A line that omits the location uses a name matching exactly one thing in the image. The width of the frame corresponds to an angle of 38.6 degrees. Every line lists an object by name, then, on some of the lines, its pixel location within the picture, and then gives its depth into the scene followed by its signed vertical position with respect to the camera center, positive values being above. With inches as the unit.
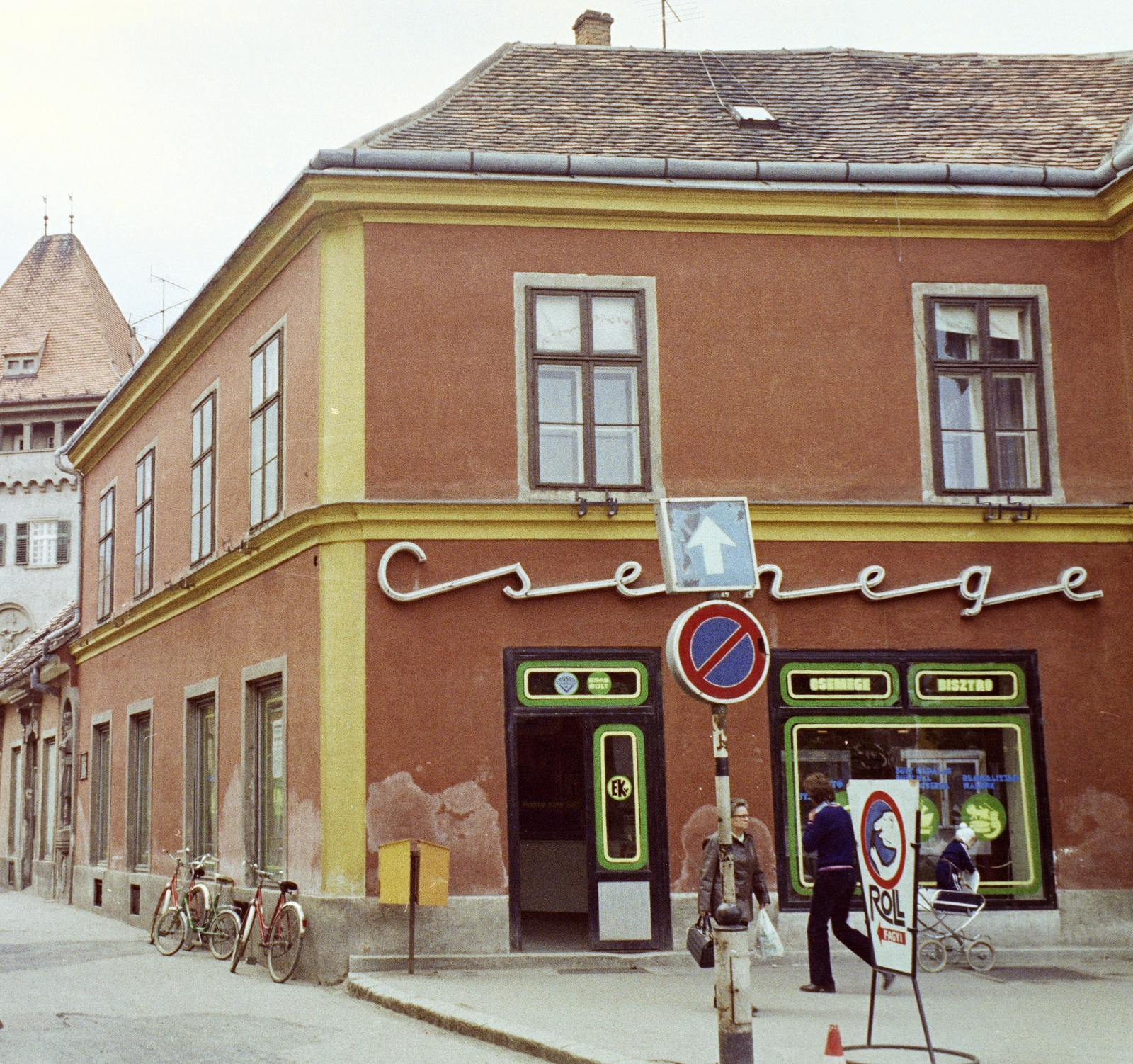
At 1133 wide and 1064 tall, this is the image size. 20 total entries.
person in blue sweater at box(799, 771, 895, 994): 492.1 -35.4
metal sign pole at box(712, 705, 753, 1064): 334.6 -39.9
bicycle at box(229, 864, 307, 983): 573.9 -56.5
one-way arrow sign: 364.2 +49.6
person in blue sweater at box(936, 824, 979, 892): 574.2 -36.7
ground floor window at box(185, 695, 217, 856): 758.5 +1.2
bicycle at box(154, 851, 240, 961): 681.0 -59.3
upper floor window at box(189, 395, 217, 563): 767.7 +141.9
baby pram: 538.6 -58.4
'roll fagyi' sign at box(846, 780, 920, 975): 341.1 -21.5
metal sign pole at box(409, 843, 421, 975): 549.3 -34.8
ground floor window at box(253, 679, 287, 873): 652.7 +0.5
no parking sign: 346.9 +24.2
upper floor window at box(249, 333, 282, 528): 665.0 +143.0
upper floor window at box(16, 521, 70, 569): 2541.8 +370.2
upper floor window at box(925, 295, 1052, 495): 626.2 +139.6
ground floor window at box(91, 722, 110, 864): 965.2 -9.2
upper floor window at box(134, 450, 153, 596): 884.0 +138.6
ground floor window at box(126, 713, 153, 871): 879.1 -8.4
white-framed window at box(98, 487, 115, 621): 980.6 +137.2
